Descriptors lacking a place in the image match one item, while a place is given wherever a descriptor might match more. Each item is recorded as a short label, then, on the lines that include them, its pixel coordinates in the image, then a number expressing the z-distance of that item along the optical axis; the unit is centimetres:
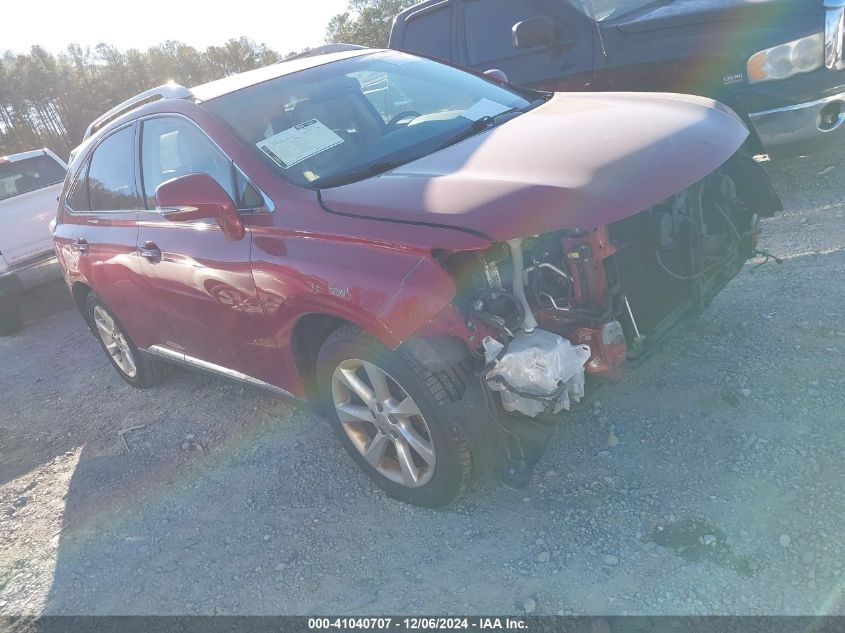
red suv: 246
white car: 741
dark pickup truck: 479
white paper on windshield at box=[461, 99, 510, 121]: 351
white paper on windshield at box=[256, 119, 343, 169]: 312
